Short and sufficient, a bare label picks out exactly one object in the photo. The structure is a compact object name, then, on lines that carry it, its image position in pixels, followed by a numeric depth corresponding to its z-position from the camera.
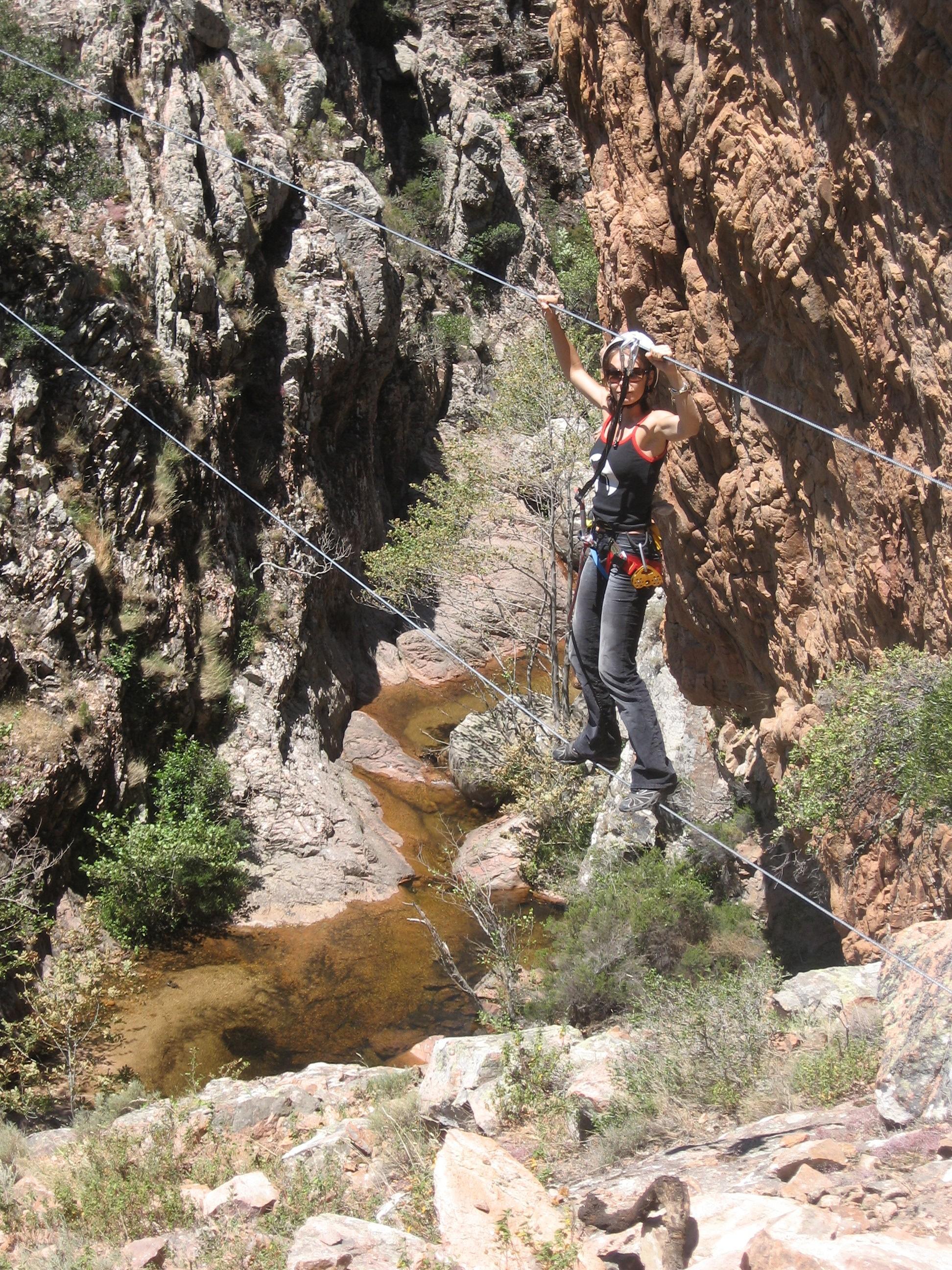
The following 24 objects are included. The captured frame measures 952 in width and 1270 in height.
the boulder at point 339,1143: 6.98
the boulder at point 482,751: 19.52
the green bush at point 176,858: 14.84
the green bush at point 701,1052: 6.03
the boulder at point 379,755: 20.78
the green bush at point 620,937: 10.98
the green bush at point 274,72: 25.09
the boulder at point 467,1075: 7.05
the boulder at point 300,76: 24.81
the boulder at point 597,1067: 6.63
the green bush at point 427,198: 32.47
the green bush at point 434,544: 20.97
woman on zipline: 5.43
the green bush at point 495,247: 31.56
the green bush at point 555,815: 16.88
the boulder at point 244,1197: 5.83
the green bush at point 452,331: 29.95
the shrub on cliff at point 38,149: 16.28
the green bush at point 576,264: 31.45
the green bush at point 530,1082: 6.91
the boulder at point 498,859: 17.09
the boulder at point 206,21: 21.03
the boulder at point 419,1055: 12.11
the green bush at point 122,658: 15.84
